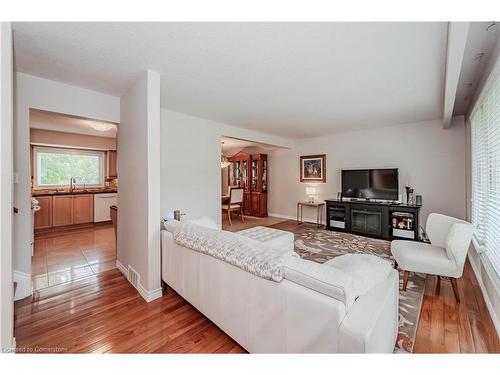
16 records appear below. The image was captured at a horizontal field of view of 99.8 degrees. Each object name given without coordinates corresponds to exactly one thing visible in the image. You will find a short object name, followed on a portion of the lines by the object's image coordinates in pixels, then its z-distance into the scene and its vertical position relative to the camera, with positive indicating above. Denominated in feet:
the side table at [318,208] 17.94 -1.94
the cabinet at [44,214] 15.25 -1.98
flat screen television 14.36 +0.17
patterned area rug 5.64 -3.57
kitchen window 16.61 +1.69
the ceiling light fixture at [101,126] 11.28 +3.31
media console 13.03 -2.22
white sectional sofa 3.18 -2.17
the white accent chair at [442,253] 6.85 -2.42
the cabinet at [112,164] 19.51 +2.14
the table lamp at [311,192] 17.98 -0.50
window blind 6.35 +0.47
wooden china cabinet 22.34 +0.69
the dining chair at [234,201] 18.89 -1.37
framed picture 18.38 +1.64
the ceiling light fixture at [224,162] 20.78 +2.39
